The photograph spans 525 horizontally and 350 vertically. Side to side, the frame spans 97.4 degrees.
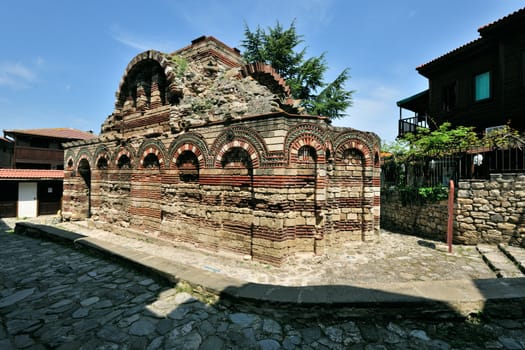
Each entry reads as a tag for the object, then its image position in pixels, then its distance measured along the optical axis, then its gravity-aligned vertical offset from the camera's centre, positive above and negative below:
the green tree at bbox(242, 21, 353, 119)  16.36 +7.84
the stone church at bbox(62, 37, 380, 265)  5.56 +0.37
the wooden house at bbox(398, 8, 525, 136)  10.09 +5.08
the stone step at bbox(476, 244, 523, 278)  4.88 -1.93
